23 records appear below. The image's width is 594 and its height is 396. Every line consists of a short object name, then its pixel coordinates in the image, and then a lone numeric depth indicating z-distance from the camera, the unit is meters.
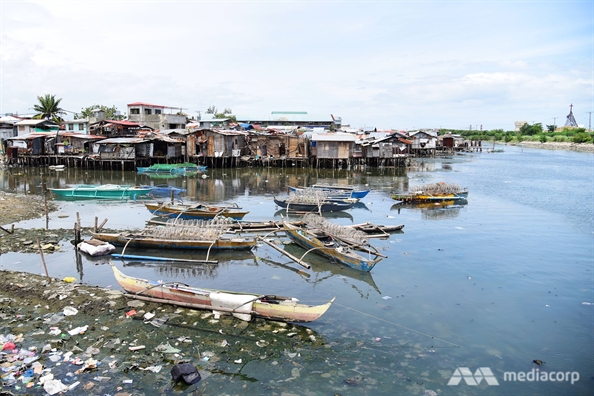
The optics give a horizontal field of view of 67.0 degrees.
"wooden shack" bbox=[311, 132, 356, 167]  42.69
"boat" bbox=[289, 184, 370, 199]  24.12
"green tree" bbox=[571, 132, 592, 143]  82.22
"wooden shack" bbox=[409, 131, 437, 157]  62.31
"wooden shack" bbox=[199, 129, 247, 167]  43.05
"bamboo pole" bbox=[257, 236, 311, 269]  12.55
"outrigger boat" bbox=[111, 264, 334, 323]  9.25
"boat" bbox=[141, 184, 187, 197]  26.58
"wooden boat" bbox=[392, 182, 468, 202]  25.33
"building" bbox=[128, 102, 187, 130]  55.25
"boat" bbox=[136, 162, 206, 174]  38.12
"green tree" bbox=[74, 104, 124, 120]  61.03
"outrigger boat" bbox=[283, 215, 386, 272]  13.08
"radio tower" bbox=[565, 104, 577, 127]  115.15
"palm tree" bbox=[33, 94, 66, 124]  55.88
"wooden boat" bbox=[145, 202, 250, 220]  18.77
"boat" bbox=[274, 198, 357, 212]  21.70
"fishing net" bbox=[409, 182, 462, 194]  25.94
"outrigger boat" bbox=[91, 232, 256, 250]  14.26
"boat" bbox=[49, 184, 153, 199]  25.31
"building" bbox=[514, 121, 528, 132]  130.96
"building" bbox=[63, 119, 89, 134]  50.34
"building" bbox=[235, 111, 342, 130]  66.56
